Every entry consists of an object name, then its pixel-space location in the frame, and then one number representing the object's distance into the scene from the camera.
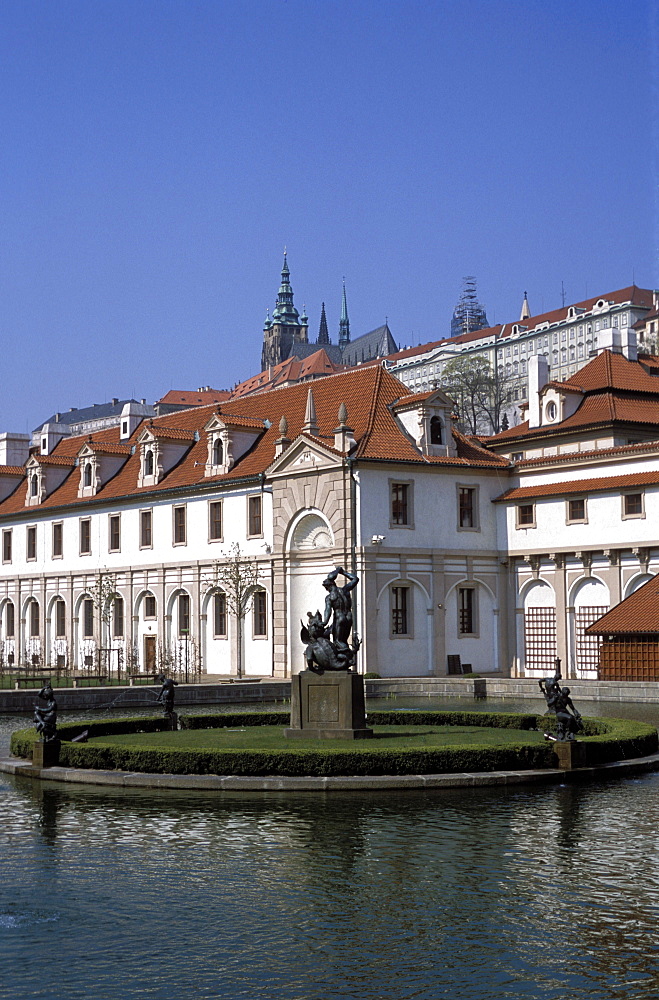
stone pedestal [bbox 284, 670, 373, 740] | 28.19
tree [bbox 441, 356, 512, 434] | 120.58
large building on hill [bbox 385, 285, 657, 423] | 164.00
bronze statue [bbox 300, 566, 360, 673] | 28.25
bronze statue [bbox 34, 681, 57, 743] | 26.28
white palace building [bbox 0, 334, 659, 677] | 55.75
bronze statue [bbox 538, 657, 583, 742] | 24.94
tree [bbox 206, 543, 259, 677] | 60.50
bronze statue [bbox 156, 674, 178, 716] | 34.06
